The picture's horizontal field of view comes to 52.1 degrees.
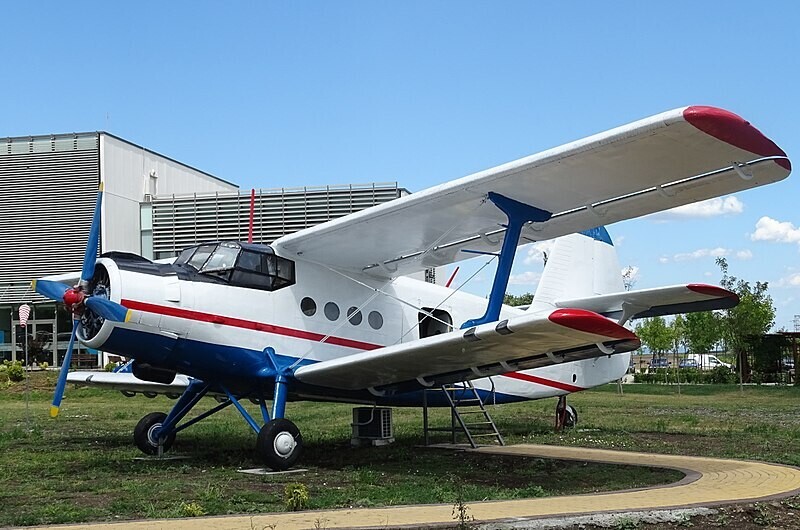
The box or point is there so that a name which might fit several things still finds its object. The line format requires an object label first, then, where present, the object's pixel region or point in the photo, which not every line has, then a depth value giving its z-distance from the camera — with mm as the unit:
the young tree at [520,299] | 75062
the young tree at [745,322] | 45125
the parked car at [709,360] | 63231
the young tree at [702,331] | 50719
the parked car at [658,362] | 74950
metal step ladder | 14484
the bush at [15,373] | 36750
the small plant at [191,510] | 7621
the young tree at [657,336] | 52584
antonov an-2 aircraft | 9586
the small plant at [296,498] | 7961
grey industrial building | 44281
